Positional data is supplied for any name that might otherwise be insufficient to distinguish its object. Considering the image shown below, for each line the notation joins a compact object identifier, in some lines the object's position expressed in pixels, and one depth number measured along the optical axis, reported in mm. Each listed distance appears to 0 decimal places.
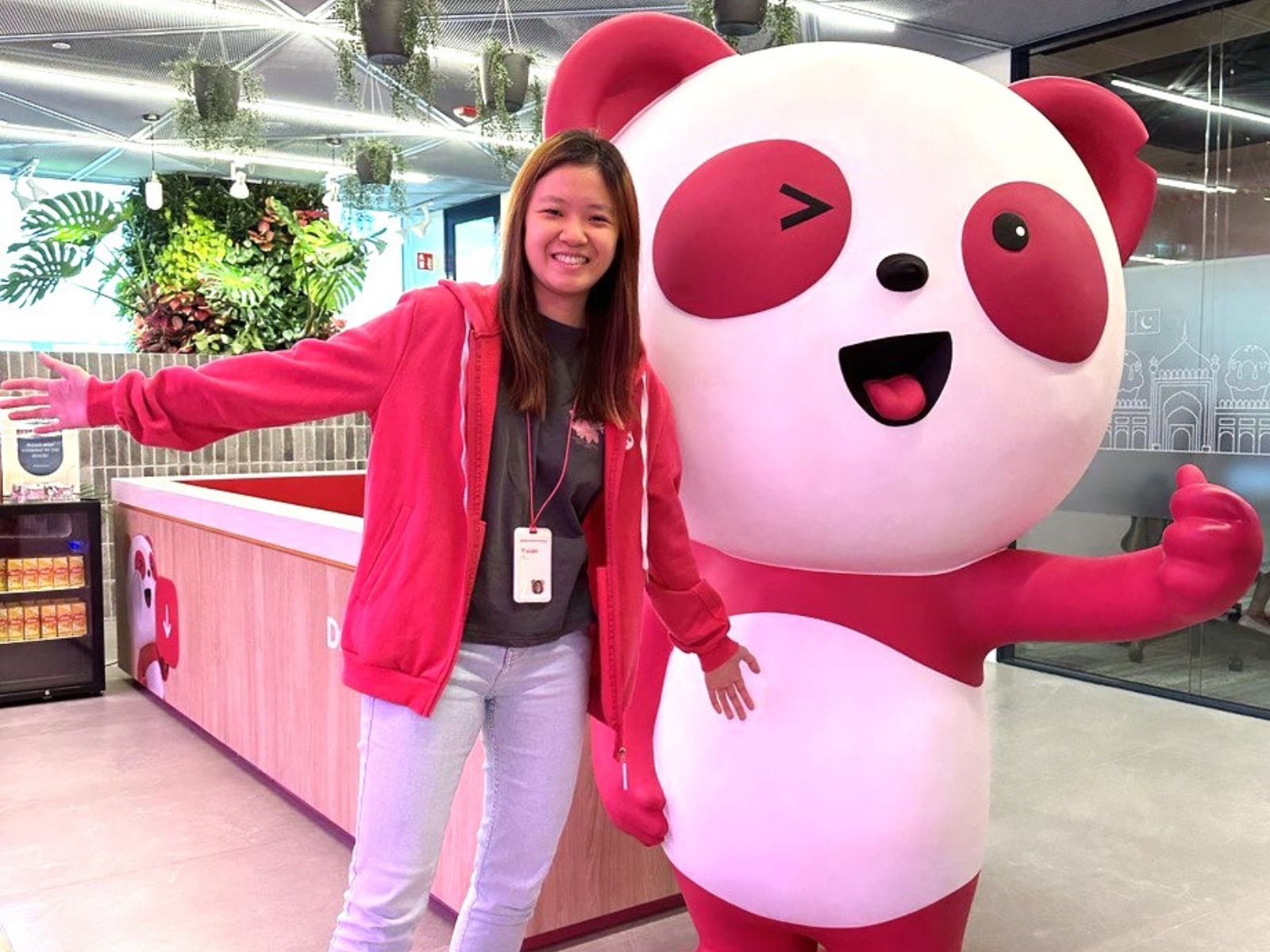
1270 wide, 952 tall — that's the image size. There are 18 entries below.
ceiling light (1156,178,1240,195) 5328
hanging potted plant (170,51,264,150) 5656
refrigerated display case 5016
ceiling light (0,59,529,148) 7699
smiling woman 1638
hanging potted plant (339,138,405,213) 6605
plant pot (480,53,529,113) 5242
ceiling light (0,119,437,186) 9492
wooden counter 2801
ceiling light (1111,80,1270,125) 5242
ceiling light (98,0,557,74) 6211
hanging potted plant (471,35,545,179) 5191
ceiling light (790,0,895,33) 5742
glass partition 5199
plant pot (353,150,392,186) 6621
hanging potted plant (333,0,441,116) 4504
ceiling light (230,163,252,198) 6797
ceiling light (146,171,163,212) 6809
